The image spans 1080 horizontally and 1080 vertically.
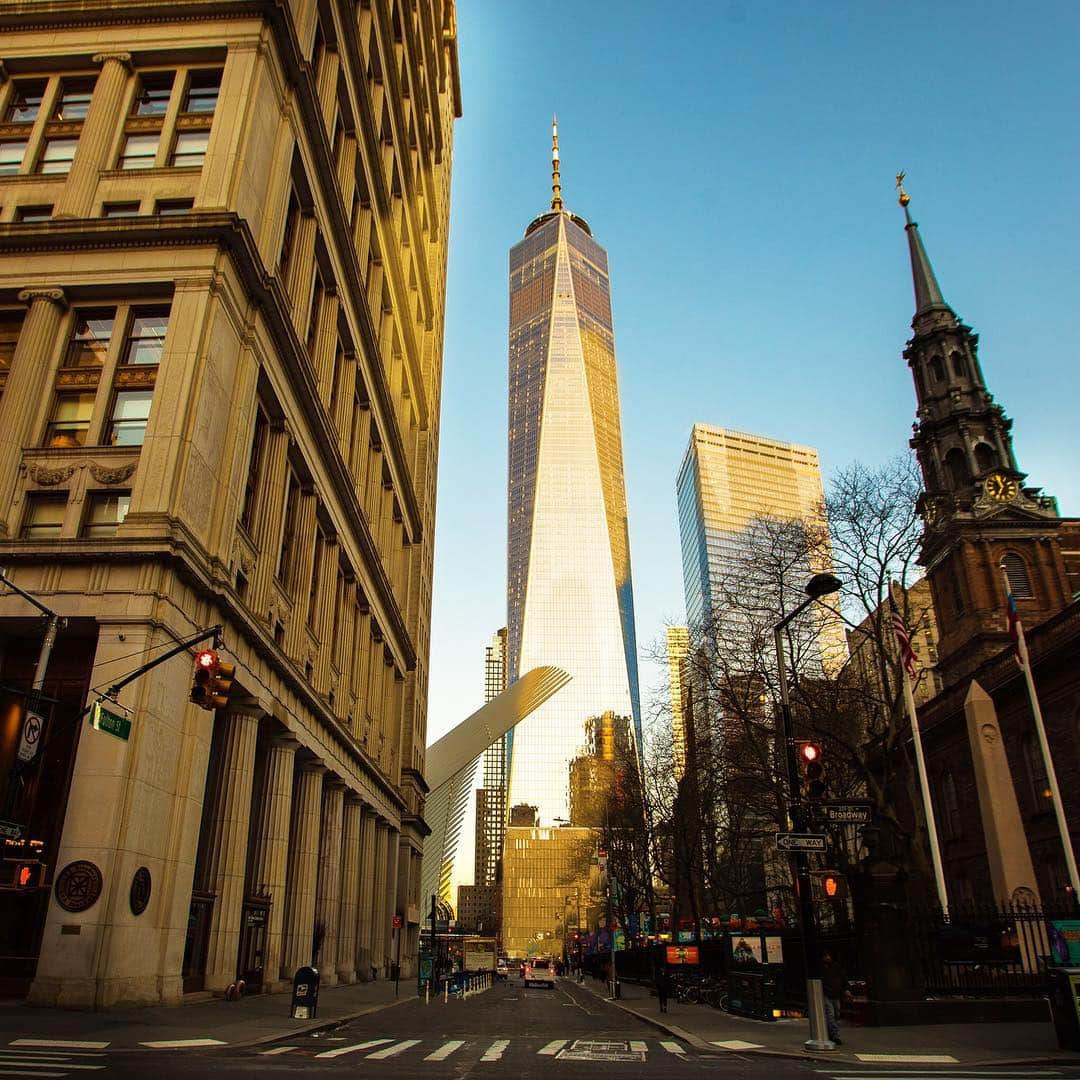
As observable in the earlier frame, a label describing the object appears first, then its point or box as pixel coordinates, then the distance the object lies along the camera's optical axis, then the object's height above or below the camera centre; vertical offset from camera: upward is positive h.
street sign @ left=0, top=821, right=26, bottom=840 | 15.98 +1.77
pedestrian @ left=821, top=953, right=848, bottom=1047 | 18.56 -1.12
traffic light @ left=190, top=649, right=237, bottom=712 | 15.50 +4.03
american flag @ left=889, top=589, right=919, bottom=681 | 29.02 +8.42
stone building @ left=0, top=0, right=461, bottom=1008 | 21.64 +13.52
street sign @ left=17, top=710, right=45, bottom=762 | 16.31 +3.40
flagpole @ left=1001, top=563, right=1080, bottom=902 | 31.02 +5.27
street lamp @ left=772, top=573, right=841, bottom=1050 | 15.90 +0.16
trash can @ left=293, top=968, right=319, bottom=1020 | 21.50 -1.36
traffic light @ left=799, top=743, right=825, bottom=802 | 16.38 +2.59
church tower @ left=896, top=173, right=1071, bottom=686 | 58.56 +25.21
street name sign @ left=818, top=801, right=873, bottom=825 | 17.20 +1.99
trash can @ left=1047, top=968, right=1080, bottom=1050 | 15.02 -1.29
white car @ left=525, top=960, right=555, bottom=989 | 67.56 -3.07
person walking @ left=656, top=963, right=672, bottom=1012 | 27.95 -1.67
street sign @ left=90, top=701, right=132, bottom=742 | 16.19 +3.62
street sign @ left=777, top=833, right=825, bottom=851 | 16.80 +1.46
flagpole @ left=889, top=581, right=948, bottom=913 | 30.33 +4.60
